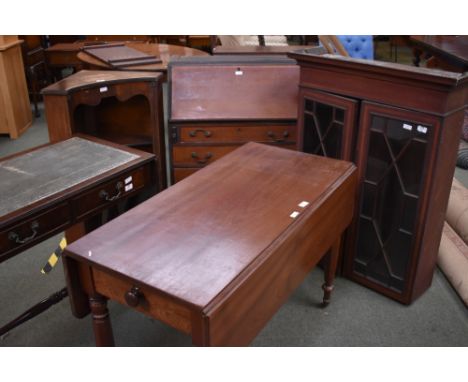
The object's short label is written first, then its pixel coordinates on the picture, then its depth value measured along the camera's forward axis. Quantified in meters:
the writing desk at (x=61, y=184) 1.67
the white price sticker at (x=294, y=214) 1.65
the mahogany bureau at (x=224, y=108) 2.88
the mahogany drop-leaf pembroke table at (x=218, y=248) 1.30
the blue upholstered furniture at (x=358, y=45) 4.91
